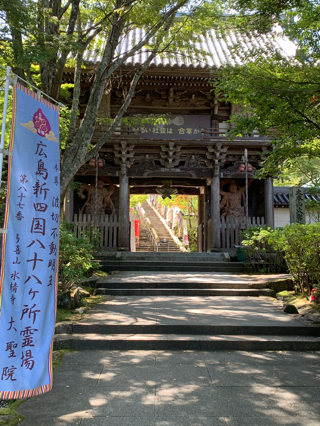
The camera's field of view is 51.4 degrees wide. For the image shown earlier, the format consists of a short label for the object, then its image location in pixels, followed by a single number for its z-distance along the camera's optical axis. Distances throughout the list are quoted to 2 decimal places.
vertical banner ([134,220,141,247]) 22.67
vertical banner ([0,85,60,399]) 2.79
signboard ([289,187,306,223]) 9.73
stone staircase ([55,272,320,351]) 4.64
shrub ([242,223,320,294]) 5.87
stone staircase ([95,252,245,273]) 10.40
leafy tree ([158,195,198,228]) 24.41
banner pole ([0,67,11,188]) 2.74
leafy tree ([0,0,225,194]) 5.39
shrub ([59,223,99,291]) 6.10
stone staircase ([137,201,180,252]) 22.16
